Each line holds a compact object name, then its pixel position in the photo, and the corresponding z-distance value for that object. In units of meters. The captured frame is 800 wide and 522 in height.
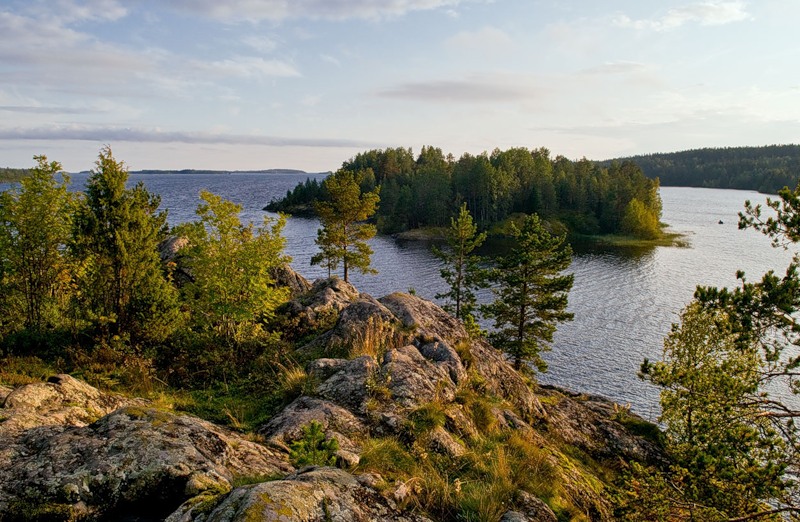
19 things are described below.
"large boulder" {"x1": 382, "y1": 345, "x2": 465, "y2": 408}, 10.52
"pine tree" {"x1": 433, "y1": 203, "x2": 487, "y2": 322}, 37.25
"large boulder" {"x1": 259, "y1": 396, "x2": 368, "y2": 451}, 8.25
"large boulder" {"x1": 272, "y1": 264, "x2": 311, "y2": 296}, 25.48
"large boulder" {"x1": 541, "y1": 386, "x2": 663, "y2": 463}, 18.75
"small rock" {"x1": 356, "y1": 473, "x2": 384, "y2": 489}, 5.59
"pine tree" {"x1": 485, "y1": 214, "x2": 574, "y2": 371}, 31.95
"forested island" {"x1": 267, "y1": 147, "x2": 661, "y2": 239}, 103.31
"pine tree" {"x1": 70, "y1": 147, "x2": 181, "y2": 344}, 13.75
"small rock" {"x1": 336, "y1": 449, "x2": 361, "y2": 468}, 6.81
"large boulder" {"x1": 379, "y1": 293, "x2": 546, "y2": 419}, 16.05
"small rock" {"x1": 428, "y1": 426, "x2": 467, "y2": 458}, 8.73
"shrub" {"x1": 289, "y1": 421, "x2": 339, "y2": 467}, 6.45
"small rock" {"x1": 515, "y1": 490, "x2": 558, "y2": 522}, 6.89
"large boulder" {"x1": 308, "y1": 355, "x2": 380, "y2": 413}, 10.02
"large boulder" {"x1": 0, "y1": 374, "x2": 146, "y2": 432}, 7.06
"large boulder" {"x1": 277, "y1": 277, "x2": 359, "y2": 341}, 17.69
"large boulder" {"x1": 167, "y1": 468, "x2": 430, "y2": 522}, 4.29
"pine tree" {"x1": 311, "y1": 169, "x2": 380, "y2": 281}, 37.53
